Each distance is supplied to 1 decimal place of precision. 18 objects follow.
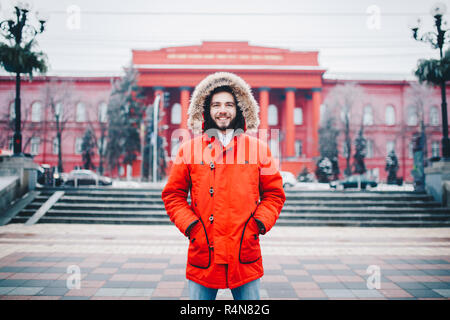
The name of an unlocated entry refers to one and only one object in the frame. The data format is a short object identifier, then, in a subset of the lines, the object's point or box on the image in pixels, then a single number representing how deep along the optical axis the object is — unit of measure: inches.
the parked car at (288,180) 875.4
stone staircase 398.3
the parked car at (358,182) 900.6
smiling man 80.7
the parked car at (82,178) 880.3
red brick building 1376.7
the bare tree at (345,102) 1296.8
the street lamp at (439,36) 417.1
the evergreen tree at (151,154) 1077.8
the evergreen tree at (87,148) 1173.4
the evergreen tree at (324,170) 1126.4
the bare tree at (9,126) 1187.4
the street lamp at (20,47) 410.0
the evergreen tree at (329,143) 1169.7
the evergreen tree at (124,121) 1167.0
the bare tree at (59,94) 1263.5
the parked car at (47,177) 621.5
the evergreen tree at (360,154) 1220.2
